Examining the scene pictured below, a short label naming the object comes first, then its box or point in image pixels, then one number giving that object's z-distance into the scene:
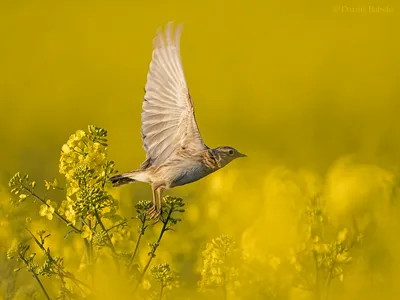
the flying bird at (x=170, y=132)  10.86
